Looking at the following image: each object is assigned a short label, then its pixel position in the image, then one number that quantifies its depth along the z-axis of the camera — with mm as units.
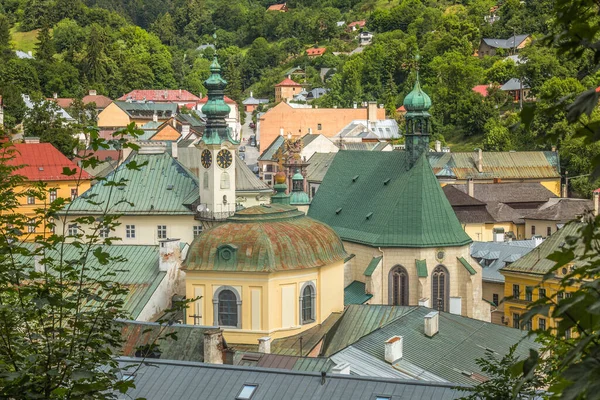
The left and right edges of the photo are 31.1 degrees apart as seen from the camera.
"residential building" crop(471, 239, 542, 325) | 60656
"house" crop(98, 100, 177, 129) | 133500
